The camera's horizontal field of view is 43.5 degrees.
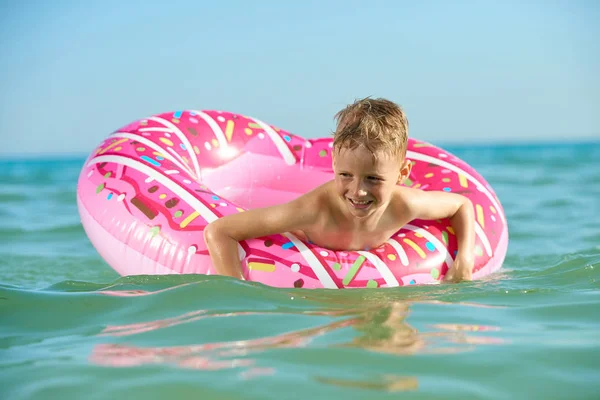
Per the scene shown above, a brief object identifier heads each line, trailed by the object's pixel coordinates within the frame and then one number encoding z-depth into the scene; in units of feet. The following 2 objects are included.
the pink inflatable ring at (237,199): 10.49
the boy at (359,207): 9.70
